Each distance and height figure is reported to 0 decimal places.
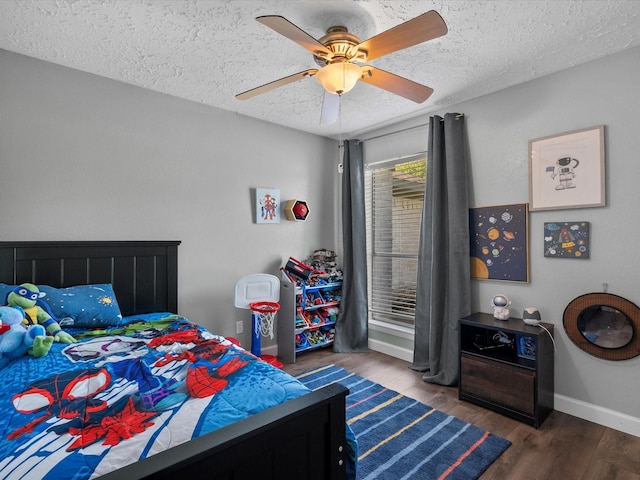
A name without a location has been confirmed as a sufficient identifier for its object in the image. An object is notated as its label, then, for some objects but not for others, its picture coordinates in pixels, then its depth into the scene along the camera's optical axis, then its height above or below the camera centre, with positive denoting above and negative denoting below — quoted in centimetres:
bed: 90 -56
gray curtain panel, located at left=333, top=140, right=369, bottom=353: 376 -30
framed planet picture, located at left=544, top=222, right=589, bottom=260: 236 +0
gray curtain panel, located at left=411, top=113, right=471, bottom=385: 289 -14
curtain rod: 332 +115
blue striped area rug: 185 -124
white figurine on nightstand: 263 -52
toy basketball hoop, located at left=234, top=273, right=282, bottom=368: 311 -57
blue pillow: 212 -41
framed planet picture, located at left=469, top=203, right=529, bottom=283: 264 -1
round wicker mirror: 216 -57
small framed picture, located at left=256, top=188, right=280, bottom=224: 347 +37
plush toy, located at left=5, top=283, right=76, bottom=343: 187 -40
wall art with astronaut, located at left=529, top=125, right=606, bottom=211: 229 +50
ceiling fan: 144 +92
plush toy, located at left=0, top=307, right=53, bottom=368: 160 -47
